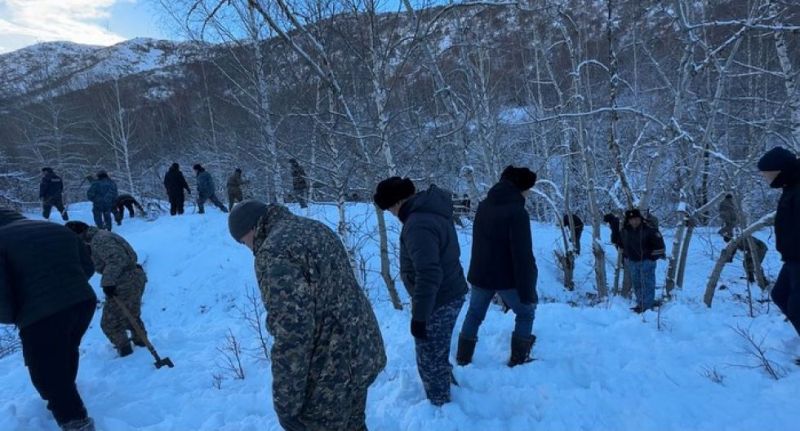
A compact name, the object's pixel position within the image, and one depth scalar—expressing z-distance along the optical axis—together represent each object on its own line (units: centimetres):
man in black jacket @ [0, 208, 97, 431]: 293
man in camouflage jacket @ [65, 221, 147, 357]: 493
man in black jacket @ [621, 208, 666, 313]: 614
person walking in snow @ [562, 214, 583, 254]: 1256
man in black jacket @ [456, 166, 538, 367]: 326
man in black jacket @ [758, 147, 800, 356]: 297
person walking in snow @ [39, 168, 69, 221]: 1272
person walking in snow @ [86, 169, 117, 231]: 1164
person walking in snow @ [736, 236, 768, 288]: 778
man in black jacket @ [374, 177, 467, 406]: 271
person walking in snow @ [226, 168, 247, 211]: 1322
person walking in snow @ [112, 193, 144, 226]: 1347
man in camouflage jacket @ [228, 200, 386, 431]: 180
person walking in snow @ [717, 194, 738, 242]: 1102
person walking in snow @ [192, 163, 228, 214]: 1318
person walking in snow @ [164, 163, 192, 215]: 1324
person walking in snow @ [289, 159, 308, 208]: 851
